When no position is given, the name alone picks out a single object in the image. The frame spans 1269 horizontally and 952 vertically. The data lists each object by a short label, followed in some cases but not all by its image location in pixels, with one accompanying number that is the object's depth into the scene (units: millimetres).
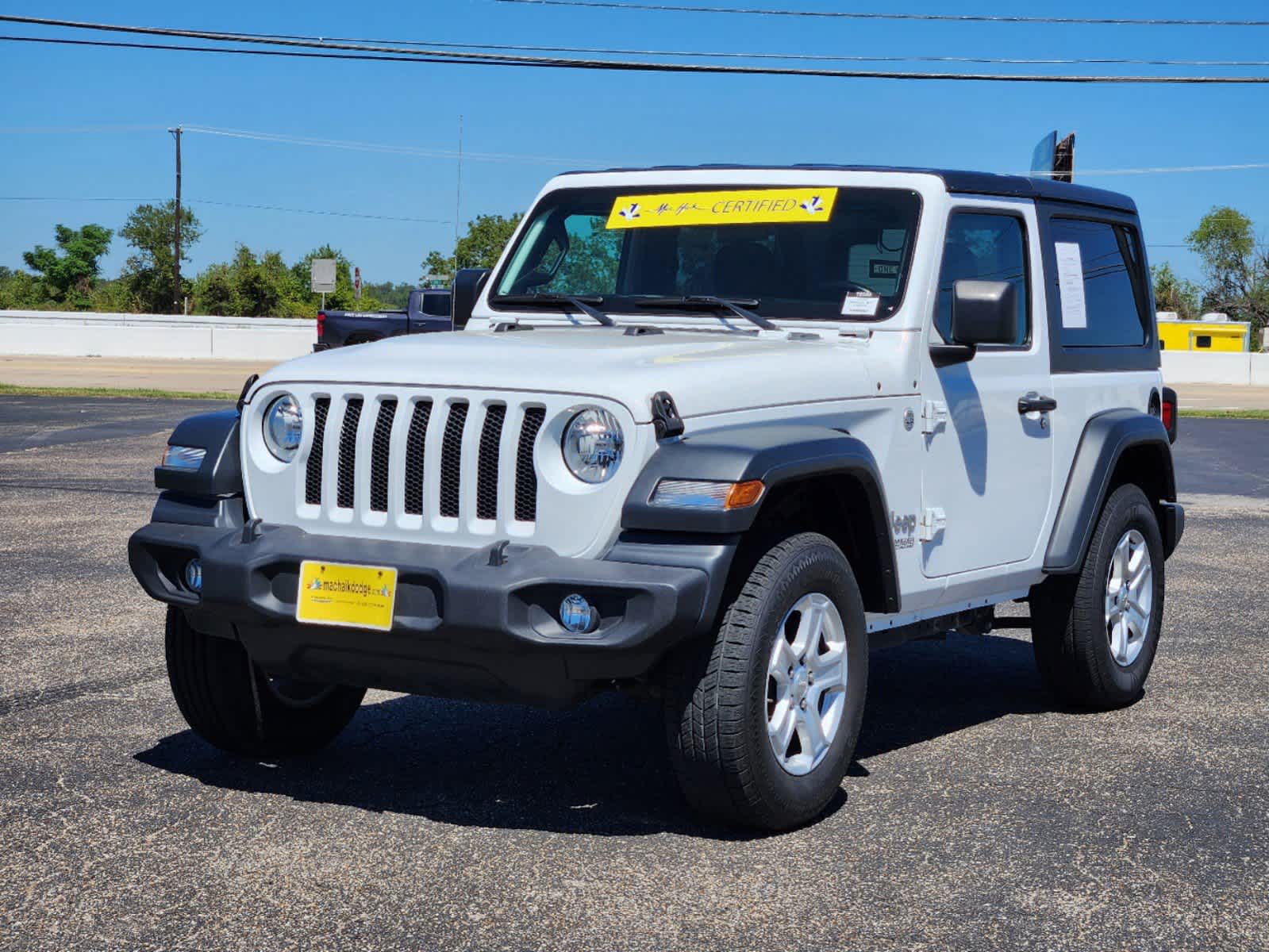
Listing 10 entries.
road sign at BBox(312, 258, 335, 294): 45625
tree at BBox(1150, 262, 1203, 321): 89688
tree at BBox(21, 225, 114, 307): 95875
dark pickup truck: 27156
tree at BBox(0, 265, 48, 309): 83000
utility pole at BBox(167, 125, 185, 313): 68638
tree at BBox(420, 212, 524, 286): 69438
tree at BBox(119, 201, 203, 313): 79375
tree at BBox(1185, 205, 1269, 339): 86375
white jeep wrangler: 4348
